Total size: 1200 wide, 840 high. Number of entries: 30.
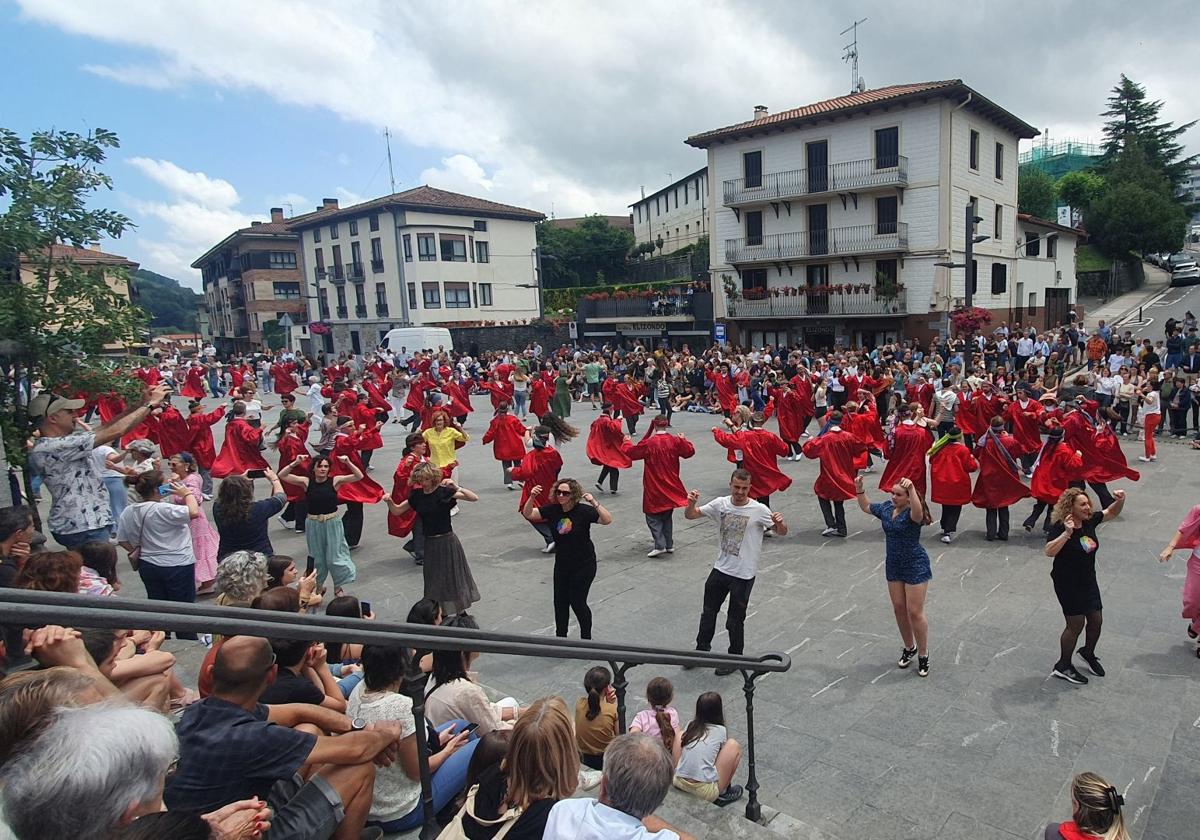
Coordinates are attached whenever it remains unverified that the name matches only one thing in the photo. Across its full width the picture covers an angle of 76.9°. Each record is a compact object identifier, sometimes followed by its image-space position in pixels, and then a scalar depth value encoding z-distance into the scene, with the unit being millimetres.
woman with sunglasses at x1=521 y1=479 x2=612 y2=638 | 6496
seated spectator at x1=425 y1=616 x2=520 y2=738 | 3904
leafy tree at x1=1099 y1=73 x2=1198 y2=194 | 48156
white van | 35531
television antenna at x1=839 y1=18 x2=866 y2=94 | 34781
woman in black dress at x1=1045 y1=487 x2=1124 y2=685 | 5797
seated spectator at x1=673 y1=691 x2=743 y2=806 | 4375
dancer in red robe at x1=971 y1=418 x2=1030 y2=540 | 9234
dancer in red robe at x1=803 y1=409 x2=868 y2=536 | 9703
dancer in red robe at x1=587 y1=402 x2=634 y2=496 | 11672
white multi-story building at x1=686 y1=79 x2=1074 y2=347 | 30016
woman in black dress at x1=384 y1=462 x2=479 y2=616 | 6922
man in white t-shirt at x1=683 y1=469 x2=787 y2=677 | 6266
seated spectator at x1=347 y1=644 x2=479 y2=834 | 3422
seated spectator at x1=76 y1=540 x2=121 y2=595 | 5148
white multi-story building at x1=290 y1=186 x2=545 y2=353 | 47219
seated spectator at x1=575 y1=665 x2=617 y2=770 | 4336
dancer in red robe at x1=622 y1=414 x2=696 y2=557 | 9273
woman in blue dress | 5977
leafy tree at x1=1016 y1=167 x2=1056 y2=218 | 48812
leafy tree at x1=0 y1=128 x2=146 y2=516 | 6137
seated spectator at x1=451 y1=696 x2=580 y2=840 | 2607
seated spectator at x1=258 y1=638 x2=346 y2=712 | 3463
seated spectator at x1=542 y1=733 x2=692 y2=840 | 2408
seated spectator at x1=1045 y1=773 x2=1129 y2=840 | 3230
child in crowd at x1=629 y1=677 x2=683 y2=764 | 4344
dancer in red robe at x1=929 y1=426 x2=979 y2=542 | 9250
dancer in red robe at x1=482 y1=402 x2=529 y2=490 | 12445
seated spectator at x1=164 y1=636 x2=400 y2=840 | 2641
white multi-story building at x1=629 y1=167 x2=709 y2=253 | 58825
